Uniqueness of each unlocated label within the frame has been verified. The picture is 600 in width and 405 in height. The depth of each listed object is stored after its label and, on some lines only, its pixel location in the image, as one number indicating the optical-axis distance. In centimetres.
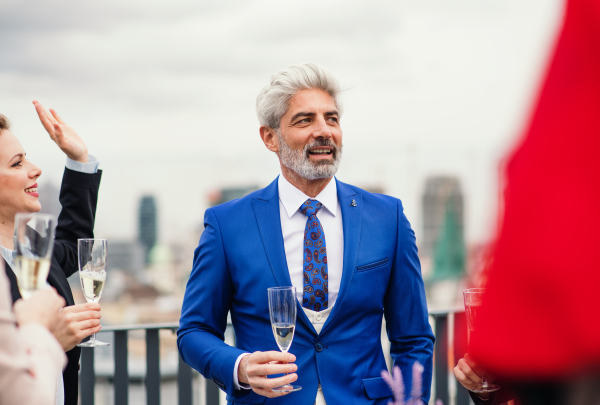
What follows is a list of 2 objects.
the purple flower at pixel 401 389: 100
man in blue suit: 212
